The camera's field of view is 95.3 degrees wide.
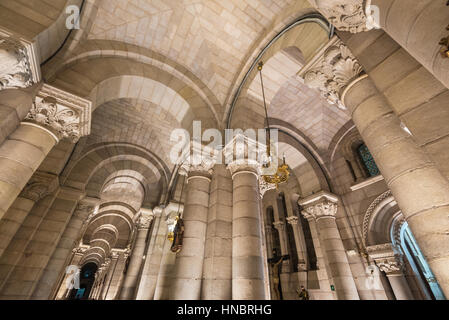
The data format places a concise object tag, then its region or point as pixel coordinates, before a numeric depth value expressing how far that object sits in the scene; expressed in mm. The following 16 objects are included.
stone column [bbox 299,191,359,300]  6230
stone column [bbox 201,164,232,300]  3668
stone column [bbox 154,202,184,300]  6258
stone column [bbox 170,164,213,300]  3775
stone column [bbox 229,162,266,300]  3443
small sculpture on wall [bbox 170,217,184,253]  4298
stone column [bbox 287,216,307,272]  8695
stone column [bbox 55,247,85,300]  14594
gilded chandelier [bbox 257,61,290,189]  4805
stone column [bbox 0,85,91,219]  3010
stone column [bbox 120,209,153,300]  8477
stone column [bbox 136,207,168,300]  7219
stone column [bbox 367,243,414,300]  5902
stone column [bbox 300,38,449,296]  1653
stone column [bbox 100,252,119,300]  12366
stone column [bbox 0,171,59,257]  5176
